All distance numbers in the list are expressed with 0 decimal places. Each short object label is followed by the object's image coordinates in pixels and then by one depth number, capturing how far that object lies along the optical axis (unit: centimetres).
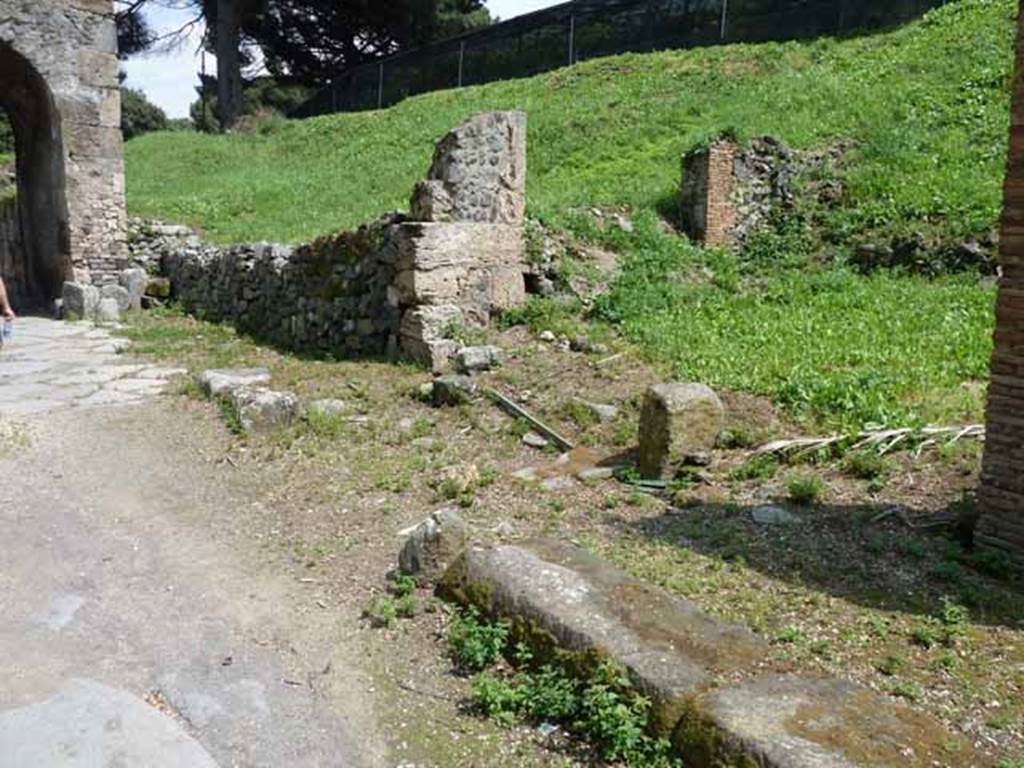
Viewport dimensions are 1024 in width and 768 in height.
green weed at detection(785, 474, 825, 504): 452
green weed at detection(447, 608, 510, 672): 329
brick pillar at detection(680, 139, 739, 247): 1102
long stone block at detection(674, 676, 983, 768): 233
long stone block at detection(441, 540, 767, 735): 282
